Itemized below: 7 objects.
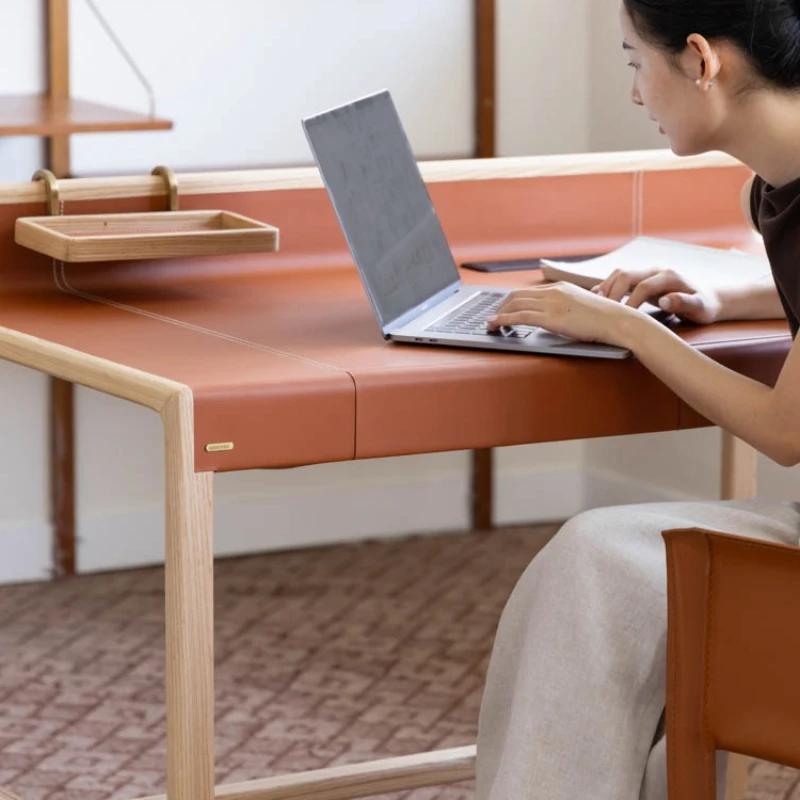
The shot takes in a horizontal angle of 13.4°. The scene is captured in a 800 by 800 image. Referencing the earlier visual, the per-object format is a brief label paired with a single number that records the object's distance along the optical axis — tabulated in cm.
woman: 321
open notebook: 371
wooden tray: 359
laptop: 343
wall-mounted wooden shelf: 439
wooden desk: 324
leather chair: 301
